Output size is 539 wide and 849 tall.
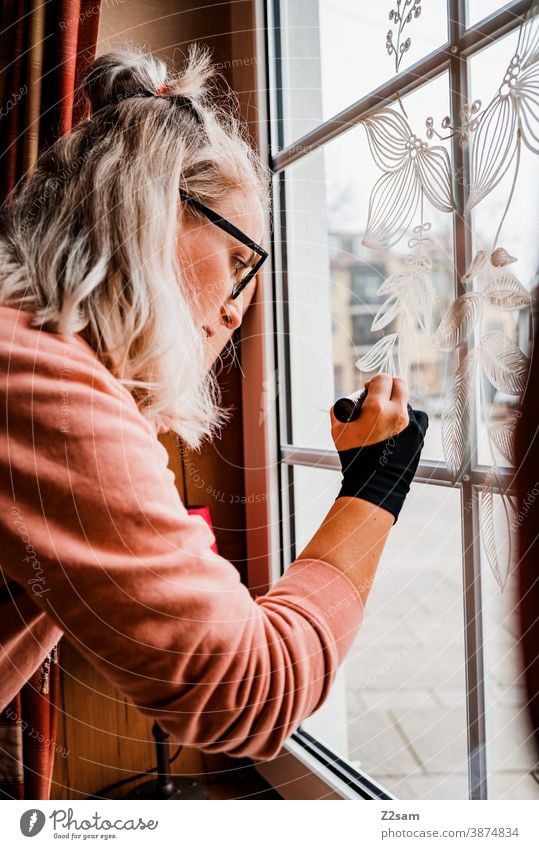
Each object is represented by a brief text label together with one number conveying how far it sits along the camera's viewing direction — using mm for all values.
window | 471
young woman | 342
